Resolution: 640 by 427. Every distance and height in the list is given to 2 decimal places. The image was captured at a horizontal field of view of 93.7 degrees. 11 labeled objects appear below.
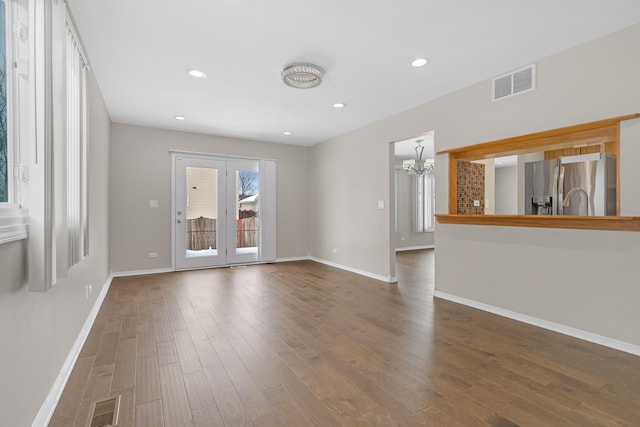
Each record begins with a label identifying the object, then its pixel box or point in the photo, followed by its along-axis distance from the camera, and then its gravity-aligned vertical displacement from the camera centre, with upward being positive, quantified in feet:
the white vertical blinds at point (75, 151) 6.78 +1.52
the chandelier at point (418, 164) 20.80 +3.85
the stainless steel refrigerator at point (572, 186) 8.39 +0.82
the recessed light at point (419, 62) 9.70 +4.95
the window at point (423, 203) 28.35 +0.90
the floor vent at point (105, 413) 5.24 -3.68
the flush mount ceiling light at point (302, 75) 9.79 +4.65
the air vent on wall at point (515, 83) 9.80 +4.42
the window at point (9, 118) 4.28 +1.39
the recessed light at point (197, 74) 10.47 +4.95
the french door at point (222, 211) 18.44 +0.11
